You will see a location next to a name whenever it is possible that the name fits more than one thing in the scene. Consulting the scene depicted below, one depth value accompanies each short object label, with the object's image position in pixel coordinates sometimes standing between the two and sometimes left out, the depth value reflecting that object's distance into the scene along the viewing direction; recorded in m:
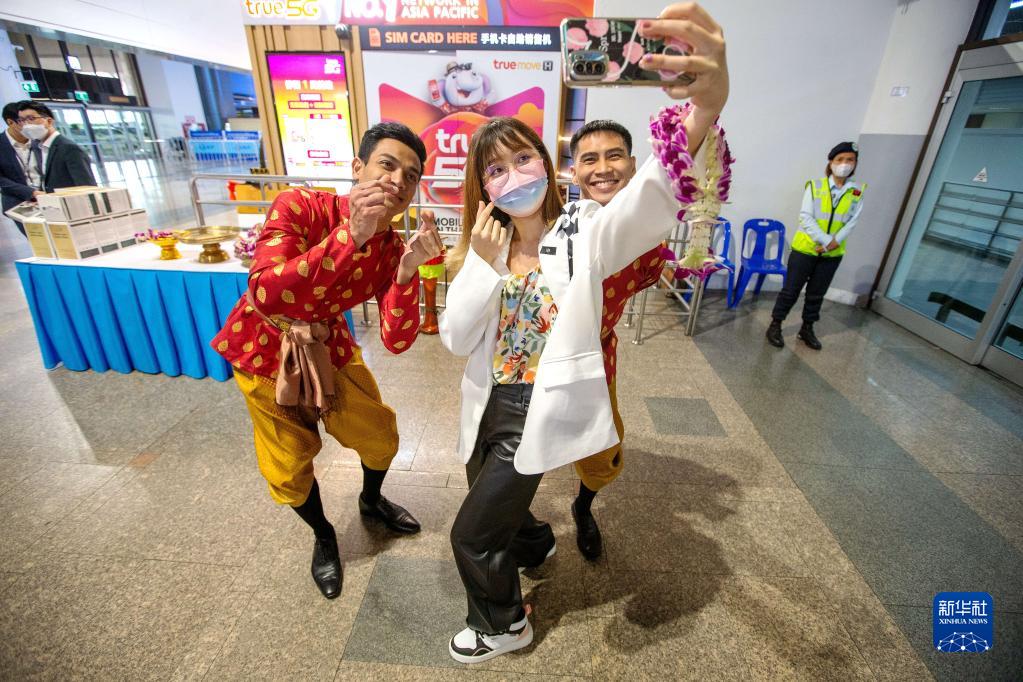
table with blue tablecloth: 2.87
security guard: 3.43
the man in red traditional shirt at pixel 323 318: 1.21
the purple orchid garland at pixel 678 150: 0.93
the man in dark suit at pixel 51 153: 3.85
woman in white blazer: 1.05
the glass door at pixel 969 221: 3.58
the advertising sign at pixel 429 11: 4.46
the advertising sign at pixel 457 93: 4.71
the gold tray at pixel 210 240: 2.91
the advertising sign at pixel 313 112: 4.97
